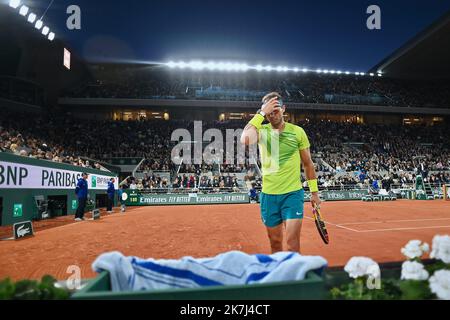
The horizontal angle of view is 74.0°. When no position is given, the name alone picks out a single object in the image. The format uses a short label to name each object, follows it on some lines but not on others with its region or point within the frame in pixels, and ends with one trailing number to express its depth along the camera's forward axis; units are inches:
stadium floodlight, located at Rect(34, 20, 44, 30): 957.9
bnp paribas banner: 437.9
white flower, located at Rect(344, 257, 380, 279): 79.7
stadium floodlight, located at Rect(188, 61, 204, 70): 1577.3
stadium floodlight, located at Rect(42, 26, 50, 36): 1018.0
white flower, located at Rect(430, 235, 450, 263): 86.6
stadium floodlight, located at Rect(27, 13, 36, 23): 872.7
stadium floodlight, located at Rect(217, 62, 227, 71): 1573.7
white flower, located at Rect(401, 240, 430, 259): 89.0
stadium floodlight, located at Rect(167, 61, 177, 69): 1606.8
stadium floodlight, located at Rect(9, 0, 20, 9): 770.2
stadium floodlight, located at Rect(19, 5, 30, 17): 833.5
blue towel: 71.6
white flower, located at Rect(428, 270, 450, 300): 70.0
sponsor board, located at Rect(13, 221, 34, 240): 335.7
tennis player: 148.9
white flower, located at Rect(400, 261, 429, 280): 79.5
